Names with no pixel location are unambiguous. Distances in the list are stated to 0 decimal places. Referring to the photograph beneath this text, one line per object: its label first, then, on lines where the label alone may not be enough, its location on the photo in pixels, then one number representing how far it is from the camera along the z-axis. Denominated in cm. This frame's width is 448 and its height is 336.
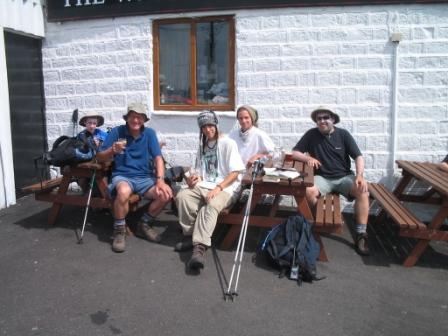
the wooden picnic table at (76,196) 480
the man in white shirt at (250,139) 495
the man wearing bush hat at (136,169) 454
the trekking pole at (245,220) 346
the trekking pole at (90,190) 476
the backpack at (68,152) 473
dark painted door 595
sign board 532
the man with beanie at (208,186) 419
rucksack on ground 377
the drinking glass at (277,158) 483
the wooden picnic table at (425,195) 401
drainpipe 519
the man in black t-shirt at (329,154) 480
